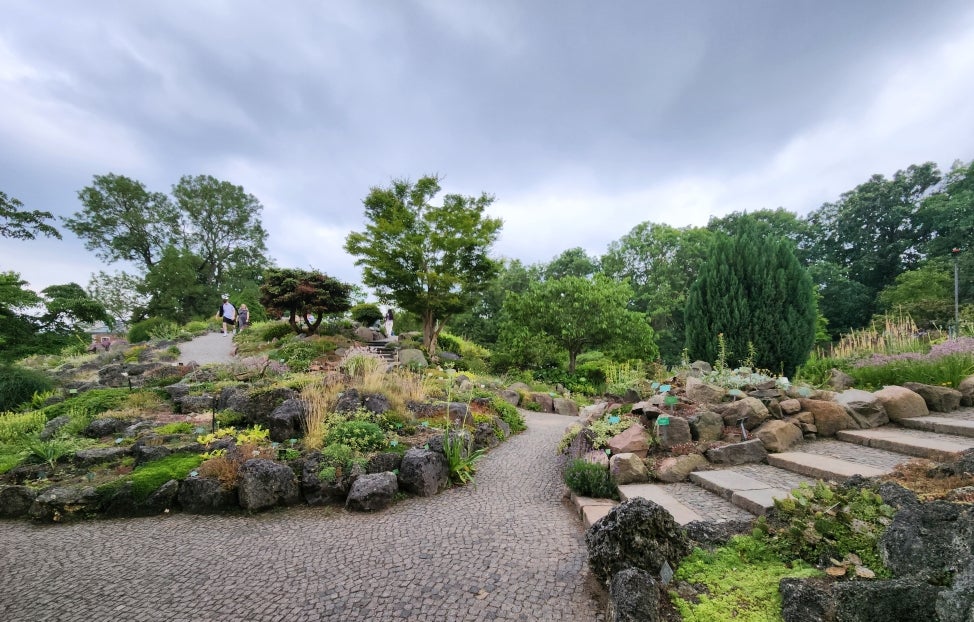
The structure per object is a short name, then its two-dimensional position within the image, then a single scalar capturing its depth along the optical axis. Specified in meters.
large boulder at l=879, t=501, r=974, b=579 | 1.50
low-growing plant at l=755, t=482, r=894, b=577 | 1.97
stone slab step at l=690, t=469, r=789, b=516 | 2.94
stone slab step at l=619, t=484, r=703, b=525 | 3.00
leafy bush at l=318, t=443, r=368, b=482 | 3.96
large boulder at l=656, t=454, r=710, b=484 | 3.89
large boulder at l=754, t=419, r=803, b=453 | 4.07
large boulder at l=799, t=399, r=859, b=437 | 4.36
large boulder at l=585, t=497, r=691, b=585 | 2.27
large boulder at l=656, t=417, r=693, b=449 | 4.34
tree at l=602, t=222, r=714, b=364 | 21.72
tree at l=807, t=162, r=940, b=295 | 24.16
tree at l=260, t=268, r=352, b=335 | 12.45
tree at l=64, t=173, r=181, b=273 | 24.86
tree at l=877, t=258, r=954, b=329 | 17.25
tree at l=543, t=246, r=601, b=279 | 25.81
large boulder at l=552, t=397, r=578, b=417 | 9.98
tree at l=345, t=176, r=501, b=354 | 14.41
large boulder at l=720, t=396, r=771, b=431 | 4.44
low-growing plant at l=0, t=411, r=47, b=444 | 5.48
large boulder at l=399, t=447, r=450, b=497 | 4.16
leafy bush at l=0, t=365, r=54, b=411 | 6.98
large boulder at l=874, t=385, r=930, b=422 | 4.41
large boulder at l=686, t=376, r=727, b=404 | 4.90
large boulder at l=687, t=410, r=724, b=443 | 4.38
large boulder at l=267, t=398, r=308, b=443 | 4.92
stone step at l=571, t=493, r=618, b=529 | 3.26
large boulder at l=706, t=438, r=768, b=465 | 4.02
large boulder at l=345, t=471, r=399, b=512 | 3.81
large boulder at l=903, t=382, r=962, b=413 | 4.57
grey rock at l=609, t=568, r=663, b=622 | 1.87
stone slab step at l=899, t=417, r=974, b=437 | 3.81
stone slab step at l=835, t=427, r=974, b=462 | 3.31
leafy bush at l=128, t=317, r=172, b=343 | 18.17
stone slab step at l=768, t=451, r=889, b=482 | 3.14
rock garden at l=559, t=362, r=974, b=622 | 1.51
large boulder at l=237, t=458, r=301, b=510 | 3.79
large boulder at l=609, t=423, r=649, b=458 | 4.34
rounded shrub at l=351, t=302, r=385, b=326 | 18.34
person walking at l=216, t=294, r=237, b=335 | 16.67
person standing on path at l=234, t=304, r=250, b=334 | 18.33
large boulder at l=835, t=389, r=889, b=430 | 4.39
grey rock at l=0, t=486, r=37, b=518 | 3.73
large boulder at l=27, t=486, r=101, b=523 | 3.64
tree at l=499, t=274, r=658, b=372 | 12.74
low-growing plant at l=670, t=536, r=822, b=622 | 1.84
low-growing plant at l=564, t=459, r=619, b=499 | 3.77
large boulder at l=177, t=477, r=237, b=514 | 3.79
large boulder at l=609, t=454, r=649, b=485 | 3.91
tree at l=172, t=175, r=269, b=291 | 28.06
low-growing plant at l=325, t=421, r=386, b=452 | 4.59
